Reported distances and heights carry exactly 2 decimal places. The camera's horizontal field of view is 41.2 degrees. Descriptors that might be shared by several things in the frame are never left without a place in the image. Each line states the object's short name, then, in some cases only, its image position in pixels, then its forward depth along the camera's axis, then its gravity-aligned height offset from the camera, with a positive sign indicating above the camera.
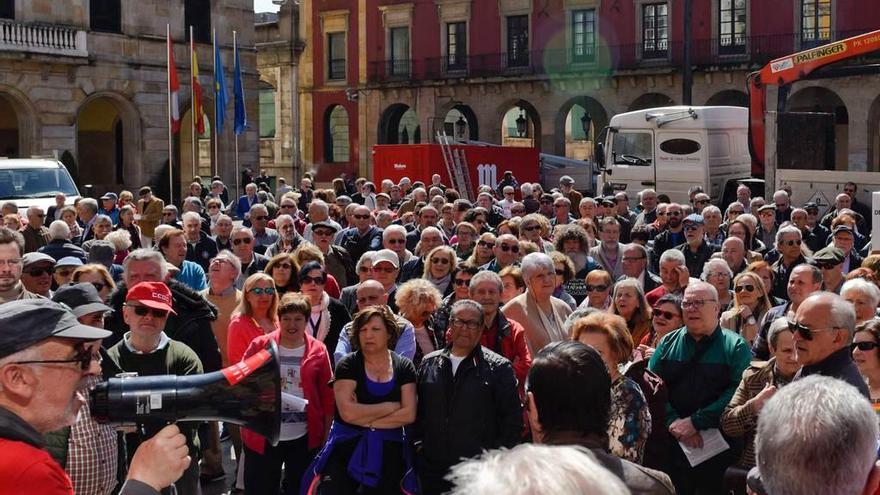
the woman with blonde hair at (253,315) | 7.85 -1.03
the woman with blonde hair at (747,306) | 8.14 -1.02
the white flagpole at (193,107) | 25.59 +1.30
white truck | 23.28 +0.23
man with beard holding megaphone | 3.10 -0.61
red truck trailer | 27.73 +0.03
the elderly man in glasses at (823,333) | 5.25 -0.78
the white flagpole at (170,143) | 23.25 +0.46
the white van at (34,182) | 19.72 -0.26
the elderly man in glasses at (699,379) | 6.38 -1.20
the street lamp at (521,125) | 40.34 +1.34
